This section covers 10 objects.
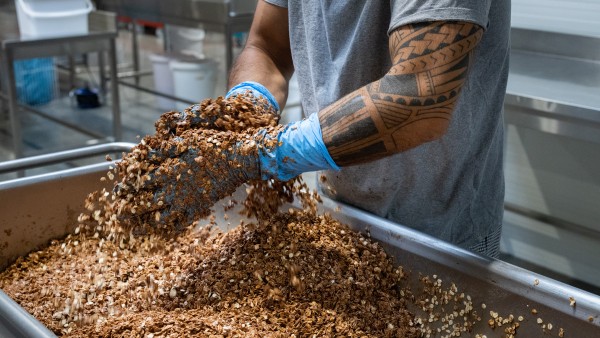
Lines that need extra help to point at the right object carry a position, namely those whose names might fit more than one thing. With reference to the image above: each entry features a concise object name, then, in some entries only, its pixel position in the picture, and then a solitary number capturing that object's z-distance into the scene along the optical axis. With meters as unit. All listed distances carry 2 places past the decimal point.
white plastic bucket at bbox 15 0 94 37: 3.56
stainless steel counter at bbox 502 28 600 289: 2.38
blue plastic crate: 5.01
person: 1.10
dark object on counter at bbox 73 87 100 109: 5.63
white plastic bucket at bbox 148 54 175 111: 4.84
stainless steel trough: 1.06
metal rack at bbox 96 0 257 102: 3.88
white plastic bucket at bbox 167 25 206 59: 5.51
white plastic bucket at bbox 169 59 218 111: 4.55
